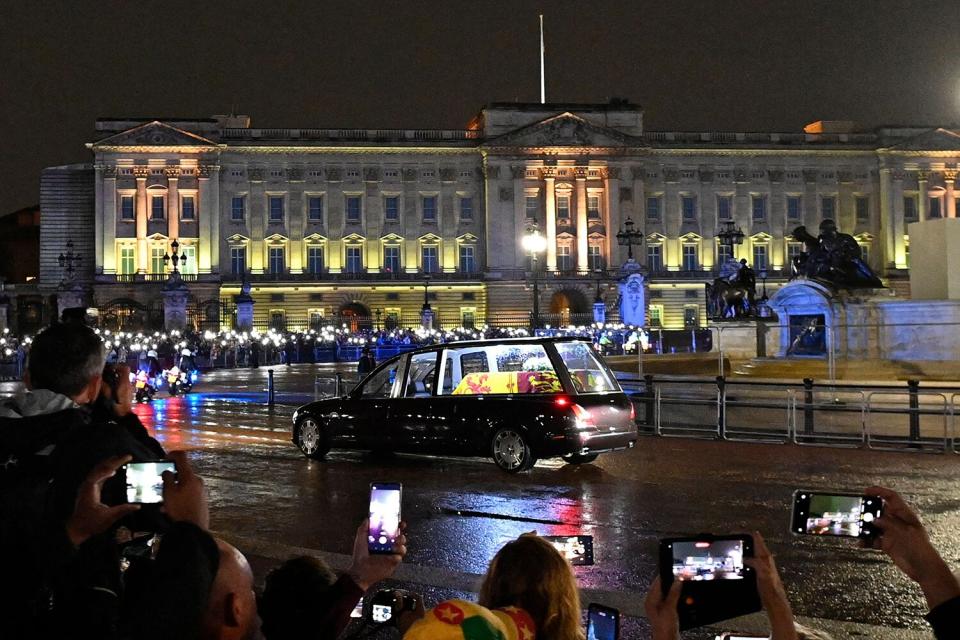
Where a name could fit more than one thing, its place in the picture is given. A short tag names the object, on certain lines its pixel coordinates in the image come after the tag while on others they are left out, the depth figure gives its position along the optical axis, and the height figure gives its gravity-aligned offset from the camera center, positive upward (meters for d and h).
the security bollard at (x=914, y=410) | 14.62 -0.98
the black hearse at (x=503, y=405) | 12.66 -0.74
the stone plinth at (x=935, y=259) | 23.17 +1.88
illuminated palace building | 75.31 +10.91
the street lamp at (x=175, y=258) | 54.80 +5.55
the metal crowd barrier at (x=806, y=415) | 15.03 -1.21
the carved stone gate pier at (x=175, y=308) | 54.53 +2.41
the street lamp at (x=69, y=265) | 60.15 +5.79
